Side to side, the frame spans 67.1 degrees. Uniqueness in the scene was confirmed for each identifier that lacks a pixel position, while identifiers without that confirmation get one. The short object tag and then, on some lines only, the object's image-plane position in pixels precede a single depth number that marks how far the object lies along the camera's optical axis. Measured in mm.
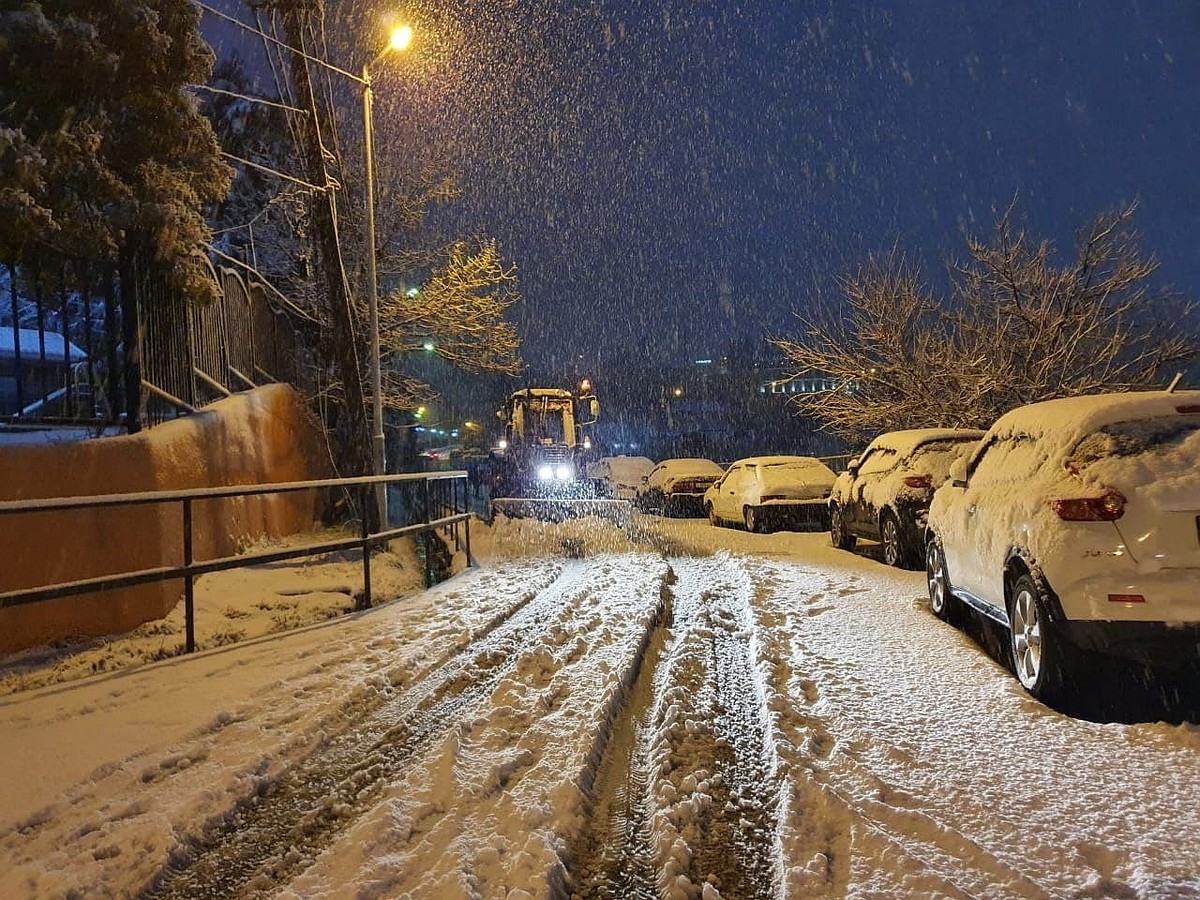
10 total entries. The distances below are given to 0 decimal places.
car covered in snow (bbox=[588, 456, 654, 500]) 28453
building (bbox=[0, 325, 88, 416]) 8047
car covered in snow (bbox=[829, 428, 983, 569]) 11039
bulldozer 25828
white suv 4848
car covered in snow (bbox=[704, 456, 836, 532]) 16516
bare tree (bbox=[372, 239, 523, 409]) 20391
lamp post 15245
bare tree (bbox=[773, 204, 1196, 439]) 19688
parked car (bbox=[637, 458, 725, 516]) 23062
